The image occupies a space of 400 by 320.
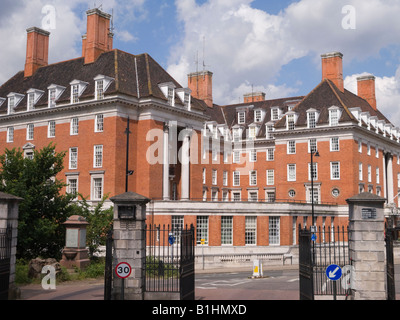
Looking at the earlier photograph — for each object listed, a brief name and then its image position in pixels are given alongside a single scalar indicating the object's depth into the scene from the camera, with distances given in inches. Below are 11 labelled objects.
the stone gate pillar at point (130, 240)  613.9
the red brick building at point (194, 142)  1670.8
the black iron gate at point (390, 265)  589.9
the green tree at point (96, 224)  1104.8
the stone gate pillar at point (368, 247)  603.5
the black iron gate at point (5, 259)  602.9
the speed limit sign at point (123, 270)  562.3
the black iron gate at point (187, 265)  589.9
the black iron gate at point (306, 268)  570.6
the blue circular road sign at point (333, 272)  511.2
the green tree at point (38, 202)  990.4
